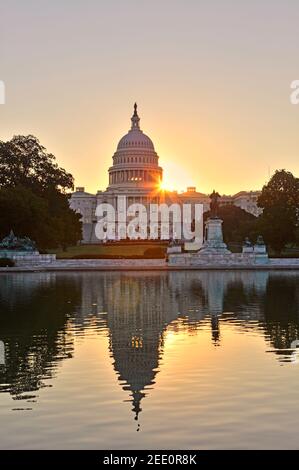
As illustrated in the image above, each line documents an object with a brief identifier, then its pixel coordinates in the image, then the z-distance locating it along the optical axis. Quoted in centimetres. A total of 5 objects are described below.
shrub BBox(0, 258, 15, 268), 5784
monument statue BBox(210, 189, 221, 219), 6994
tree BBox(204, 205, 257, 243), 9617
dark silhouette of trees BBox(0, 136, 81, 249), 6556
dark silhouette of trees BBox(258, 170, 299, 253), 7162
